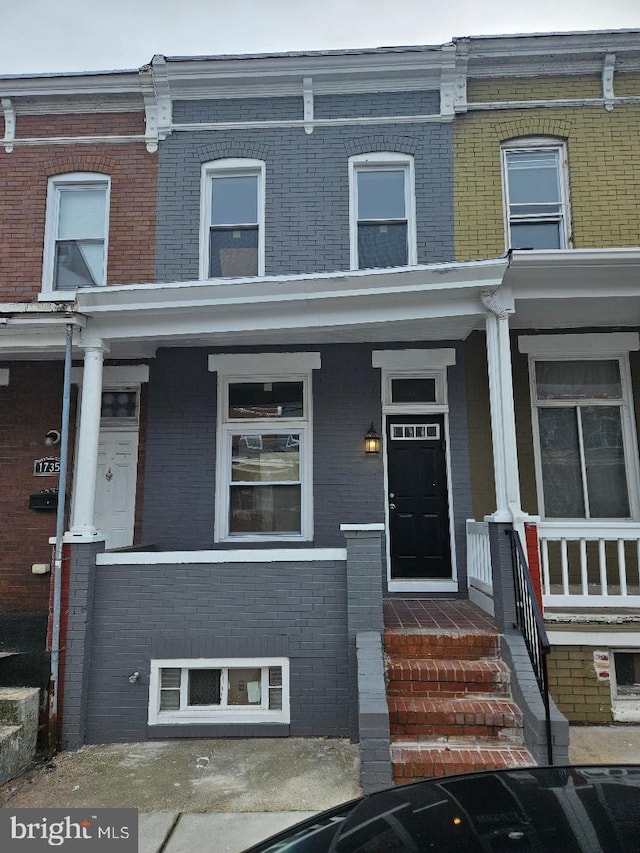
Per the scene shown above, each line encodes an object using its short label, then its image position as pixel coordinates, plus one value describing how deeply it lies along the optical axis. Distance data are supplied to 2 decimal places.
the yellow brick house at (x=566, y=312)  5.29
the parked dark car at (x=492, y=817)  1.79
